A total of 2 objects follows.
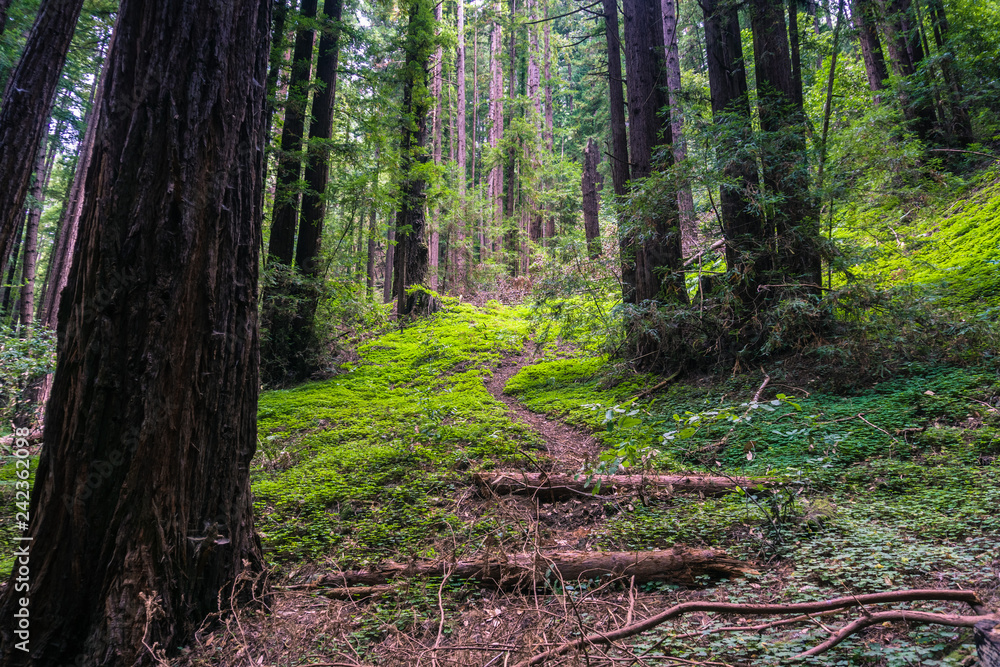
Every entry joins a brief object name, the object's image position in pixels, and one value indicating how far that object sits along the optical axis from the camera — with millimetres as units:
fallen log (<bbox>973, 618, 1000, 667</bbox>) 1334
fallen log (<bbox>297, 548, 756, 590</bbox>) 2605
